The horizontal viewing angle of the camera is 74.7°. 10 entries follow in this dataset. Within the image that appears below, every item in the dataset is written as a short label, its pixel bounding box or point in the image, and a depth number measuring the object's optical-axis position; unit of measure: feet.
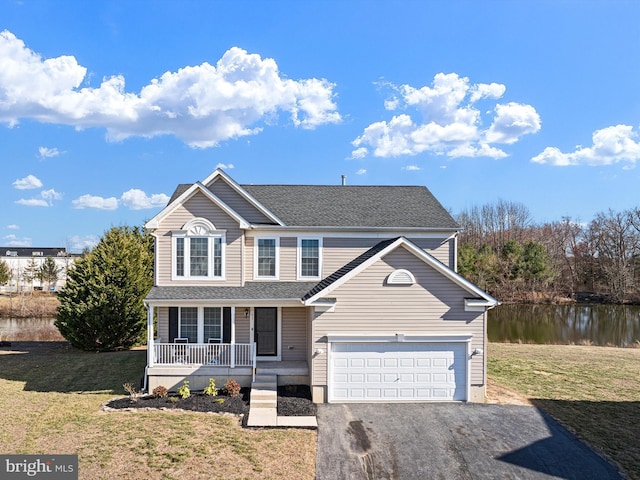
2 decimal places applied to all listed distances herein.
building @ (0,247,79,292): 197.21
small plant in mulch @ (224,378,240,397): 41.57
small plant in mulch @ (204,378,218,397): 41.70
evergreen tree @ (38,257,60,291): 173.47
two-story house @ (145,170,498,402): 41.29
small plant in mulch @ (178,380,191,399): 41.04
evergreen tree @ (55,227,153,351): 66.64
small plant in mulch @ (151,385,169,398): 41.04
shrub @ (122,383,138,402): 40.21
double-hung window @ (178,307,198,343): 48.78
